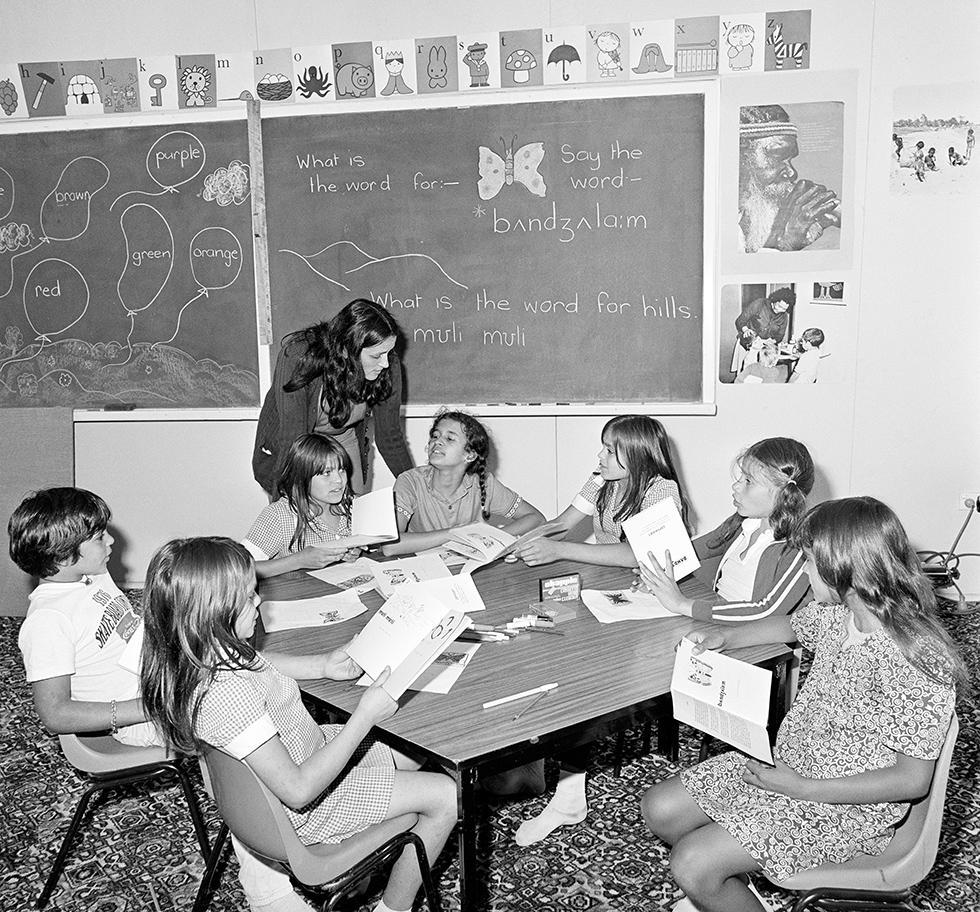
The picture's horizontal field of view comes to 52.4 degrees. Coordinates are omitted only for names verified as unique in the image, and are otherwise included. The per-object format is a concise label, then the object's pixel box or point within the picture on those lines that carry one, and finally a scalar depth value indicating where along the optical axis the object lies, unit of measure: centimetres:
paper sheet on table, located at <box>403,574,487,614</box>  240
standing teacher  354
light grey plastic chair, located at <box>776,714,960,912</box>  174
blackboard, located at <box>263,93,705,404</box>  432
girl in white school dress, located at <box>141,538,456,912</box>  175
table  179
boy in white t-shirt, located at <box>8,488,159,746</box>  224
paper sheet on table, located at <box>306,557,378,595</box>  277
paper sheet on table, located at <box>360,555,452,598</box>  266
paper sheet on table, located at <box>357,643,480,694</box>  206
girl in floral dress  175
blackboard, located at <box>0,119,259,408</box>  466
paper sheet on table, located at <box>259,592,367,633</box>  247
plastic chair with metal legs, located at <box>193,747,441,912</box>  175
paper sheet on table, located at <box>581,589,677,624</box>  247
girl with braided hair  346
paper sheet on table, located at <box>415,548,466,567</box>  290
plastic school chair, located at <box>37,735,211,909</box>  228
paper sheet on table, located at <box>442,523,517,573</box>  289
